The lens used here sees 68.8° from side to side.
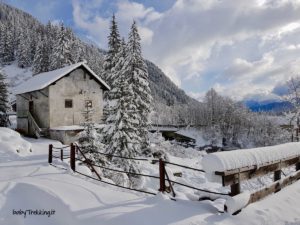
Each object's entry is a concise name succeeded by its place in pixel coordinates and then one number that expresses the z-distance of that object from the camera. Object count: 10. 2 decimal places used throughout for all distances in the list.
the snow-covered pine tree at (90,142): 13.57
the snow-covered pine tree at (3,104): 25.01
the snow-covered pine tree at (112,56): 31.25
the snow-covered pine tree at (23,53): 74.01
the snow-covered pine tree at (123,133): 16.60
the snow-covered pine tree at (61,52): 38.73
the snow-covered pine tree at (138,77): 24.80
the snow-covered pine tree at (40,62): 49.56
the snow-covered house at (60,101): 21.06
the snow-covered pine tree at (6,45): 76.89
